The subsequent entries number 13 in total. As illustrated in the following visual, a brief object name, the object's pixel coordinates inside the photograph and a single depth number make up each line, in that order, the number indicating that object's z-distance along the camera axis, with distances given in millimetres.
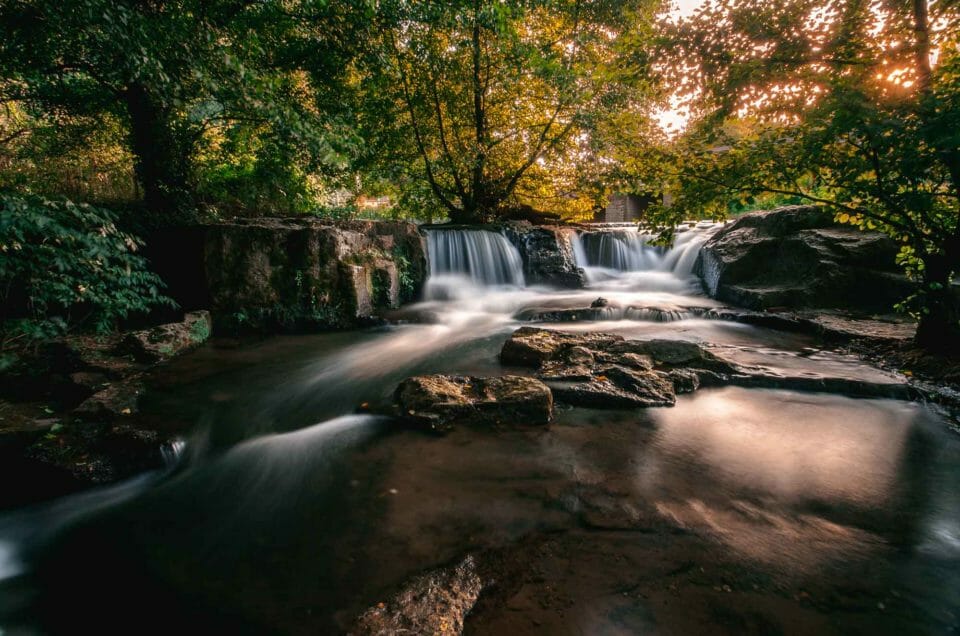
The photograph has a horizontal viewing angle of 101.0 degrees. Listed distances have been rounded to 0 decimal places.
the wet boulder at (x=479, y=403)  3264
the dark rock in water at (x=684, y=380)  3961
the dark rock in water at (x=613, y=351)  4438
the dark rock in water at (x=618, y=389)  3568
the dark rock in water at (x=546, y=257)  10656
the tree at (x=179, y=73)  4238
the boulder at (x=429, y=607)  1514
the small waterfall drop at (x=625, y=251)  11586
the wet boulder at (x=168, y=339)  4895
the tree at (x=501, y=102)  8711
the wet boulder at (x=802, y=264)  6488
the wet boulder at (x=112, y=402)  3352
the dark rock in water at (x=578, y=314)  7180
